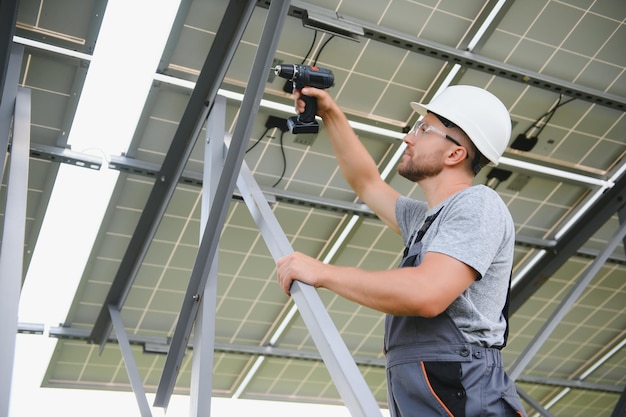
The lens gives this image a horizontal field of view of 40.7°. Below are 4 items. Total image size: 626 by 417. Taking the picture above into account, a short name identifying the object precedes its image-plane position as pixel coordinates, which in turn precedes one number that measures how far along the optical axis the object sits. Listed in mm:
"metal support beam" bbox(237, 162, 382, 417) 3311
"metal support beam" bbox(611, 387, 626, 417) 7836
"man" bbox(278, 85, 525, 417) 2896
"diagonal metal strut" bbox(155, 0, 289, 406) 4414
